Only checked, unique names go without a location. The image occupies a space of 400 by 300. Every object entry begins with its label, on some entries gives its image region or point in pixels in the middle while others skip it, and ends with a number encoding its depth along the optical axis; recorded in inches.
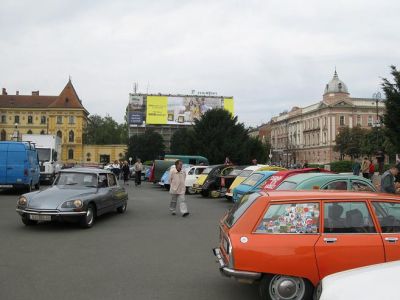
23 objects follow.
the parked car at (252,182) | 609.6
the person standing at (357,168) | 968.1
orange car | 212.1
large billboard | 3585.1
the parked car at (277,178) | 542.0
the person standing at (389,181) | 458.9
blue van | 848.9
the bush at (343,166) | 2408.8
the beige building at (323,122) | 4827.8
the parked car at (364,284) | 120.5
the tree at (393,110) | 761.6
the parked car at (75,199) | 438.3
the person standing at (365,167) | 909.8
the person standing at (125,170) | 1253.6
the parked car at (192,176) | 989.7
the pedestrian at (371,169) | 922.6
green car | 478.3
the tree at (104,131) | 5777.6
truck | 1230.3
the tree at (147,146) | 3575.3
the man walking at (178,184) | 575.2
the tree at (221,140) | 2127.2
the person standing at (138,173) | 1269.3
